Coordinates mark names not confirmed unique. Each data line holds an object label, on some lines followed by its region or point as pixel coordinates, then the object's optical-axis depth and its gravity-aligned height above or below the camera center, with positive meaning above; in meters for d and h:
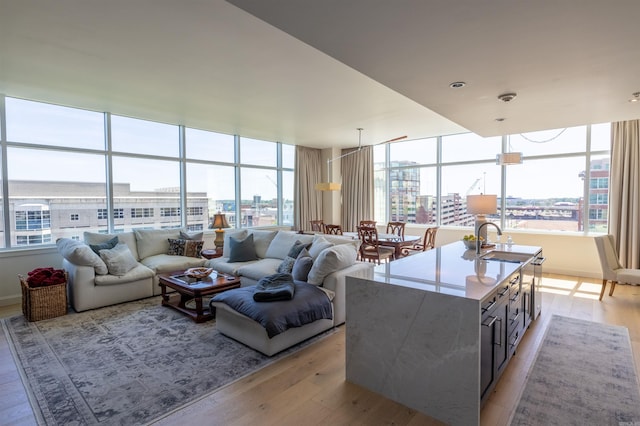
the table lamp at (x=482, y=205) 3.82 -0.02
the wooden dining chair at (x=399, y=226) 6.62 -0.47
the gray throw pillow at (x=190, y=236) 5.84 -0.58
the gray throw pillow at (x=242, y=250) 5.09 -0.74
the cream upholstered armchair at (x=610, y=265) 4.29 -0.84
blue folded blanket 3.06 -0.84
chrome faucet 3.10 -0.38
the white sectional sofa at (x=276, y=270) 3.03 -0.92
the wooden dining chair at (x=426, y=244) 6.16 -0.79
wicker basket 3.85 -1.17
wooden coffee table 3.81 -1.01
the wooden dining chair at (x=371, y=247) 5.74 -0.80
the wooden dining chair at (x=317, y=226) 7.76 -0.55
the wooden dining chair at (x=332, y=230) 7.17 -0.58
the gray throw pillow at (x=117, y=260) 4.47 -0.79
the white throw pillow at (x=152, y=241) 5.39 -0.63
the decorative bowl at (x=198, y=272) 4.10 -0.88
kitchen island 1.97 -0.86
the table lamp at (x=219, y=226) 5.88 -0.40
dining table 5.76 -0.68
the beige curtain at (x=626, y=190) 5.26 +0.22
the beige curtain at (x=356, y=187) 8.73 +0.44
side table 5.68 -0.87
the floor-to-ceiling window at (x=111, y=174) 4.79 +0.53
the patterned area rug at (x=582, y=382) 2.14 -1.37
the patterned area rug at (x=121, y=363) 2.28 -1.39
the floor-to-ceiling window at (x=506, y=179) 5.93 +0.53
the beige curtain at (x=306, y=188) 8.59 +0.42
